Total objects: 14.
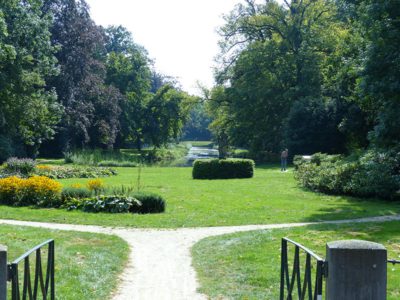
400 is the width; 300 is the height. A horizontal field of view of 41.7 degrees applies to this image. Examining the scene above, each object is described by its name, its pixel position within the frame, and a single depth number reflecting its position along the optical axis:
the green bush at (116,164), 41.05
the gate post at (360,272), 4.02
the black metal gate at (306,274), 4.36
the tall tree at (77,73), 46.34
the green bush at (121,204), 16.59
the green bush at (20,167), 27.23
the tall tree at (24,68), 31.72
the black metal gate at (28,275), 3.94
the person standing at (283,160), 34.84
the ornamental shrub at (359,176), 19.84
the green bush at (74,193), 17.59
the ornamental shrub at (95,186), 17.81
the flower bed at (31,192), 17.66
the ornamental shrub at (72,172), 28.69
